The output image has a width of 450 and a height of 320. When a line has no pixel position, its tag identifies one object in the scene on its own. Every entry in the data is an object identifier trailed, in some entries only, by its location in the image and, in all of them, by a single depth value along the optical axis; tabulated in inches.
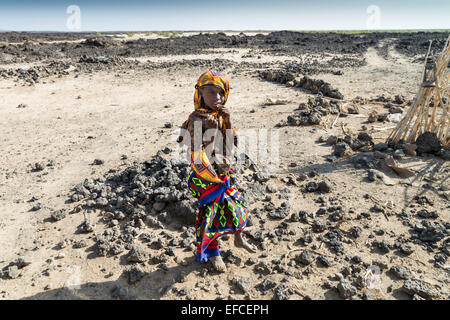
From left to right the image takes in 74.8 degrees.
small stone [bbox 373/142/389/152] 190.7
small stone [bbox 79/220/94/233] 133.4
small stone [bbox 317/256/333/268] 112.0
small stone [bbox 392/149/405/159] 179.5
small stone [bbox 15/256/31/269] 114.0
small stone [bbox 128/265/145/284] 106.3
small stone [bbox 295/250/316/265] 113.3
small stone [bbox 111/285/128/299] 100.3
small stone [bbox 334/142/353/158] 191.1
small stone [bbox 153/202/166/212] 144.9
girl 90.5
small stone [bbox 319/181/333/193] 157.1
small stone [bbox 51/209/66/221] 143.0
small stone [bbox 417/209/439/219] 135.7
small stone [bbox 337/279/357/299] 98.3
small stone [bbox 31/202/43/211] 152.9
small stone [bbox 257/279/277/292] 103.5
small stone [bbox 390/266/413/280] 104.7
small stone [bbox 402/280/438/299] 96.9
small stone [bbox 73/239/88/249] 124.8
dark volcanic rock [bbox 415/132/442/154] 180.5
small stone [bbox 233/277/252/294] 102.4
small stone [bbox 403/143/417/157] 182.7
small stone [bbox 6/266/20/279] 108.7
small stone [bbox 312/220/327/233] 131.6
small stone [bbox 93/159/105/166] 199.9
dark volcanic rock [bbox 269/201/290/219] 141.0
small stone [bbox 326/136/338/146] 209.4
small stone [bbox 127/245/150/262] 114.8
